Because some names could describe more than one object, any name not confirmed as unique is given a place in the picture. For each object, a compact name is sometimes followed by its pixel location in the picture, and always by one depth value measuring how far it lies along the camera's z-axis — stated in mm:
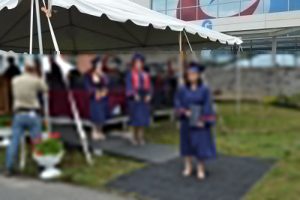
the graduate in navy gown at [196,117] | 5406
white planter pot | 5895
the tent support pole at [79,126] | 6559
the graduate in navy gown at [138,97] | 7074
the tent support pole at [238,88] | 12708
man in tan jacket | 5723
